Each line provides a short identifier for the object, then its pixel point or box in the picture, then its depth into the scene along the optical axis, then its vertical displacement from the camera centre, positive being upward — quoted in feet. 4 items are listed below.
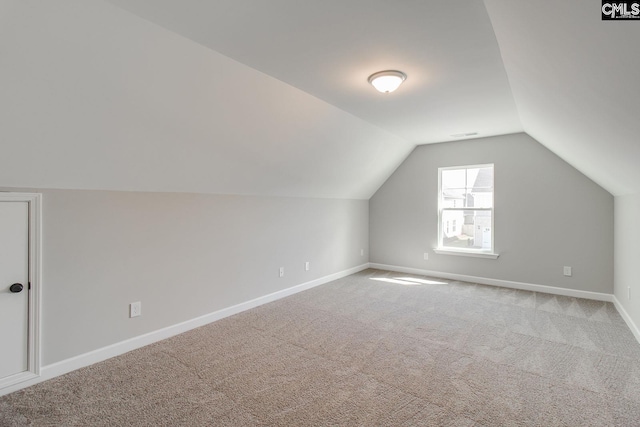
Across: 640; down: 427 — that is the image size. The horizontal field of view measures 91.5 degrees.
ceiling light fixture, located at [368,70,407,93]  8.60 +3.78
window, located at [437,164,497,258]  17.15 +0.32
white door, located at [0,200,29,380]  7.21 -1.78
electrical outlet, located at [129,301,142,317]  9.35 -2.92
